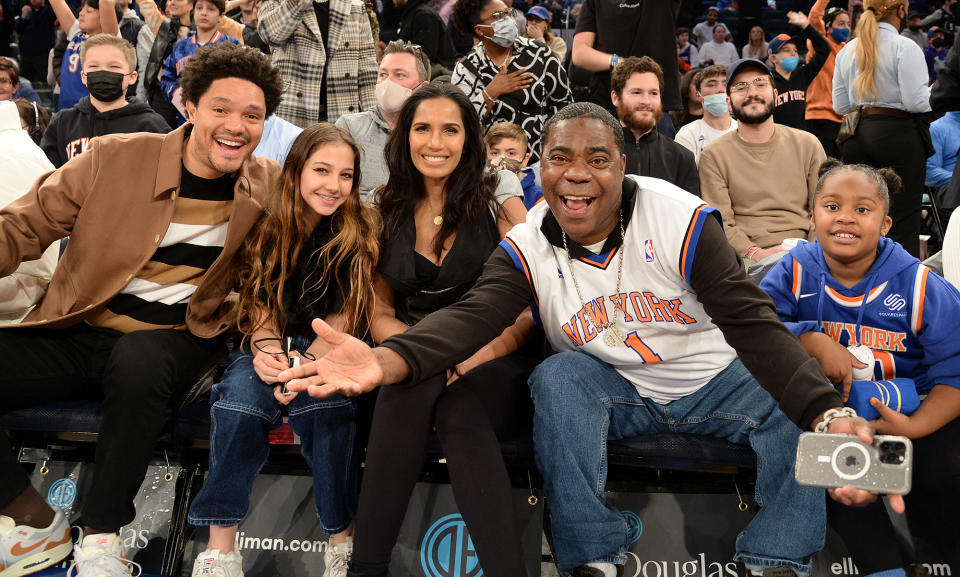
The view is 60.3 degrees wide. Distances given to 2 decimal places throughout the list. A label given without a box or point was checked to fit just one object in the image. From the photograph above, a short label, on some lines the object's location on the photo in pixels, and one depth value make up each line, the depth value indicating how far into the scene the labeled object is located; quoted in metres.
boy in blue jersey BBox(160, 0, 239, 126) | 5.33
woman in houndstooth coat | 4.81
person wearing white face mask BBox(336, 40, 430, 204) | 3.92
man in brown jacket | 2.48
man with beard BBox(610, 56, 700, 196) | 4.08
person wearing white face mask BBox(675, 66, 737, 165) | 4.86
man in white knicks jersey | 2.23
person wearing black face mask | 4.34
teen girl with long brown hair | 2.45
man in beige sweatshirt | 4.05
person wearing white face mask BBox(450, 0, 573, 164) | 4.23
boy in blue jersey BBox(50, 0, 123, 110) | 6.02
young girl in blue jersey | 2.28
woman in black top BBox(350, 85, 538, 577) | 2.20
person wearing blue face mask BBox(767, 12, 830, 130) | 6.32
